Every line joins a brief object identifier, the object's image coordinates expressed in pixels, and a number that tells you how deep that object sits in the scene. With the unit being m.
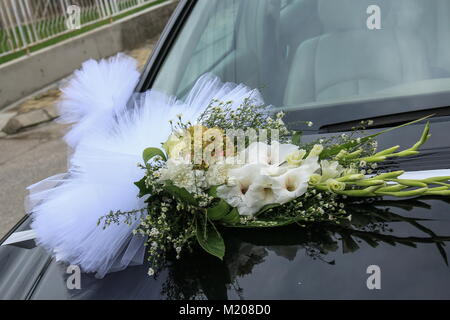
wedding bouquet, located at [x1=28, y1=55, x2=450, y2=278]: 1.33
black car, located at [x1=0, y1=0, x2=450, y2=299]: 1.20
